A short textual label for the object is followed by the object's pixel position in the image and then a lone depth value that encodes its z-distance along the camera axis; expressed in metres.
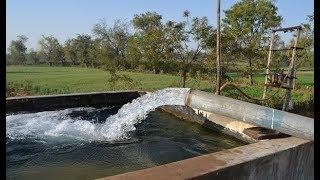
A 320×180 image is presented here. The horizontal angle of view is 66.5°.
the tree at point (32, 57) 51.33
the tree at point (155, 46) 10.75
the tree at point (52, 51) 45.17
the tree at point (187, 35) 10.27
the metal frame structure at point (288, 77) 5.88
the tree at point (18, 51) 49.60
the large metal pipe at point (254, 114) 4.13
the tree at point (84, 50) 38.32
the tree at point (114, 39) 33.95
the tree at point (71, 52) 42.87
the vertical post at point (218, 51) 7.48
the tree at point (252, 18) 18.16
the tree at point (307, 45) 15.57
